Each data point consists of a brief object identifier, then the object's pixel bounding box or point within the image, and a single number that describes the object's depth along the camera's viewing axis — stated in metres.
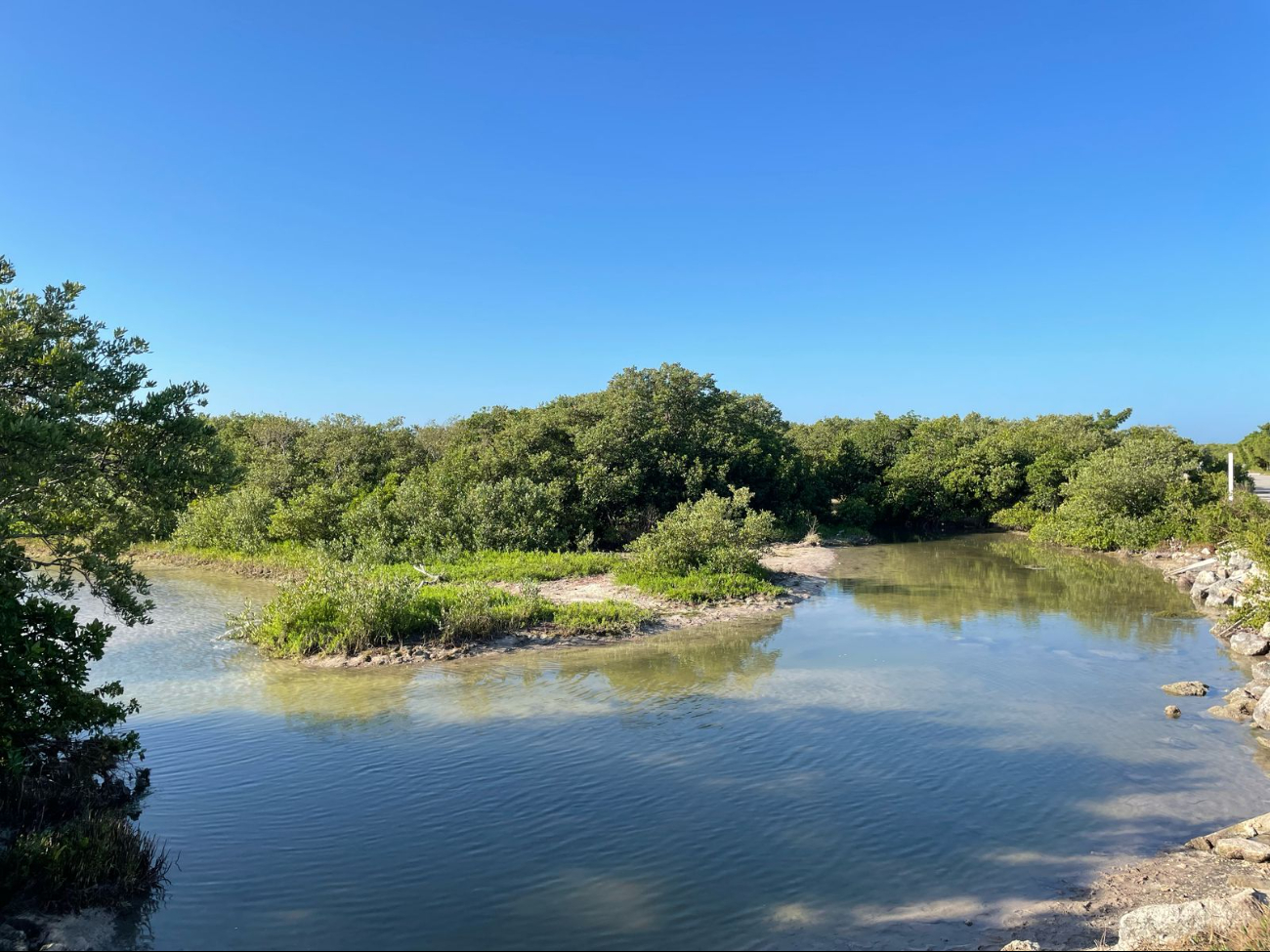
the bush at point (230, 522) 33.41
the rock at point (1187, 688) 15.27
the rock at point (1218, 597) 23.52
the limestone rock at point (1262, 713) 13.20
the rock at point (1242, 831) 9.37
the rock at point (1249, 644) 17.91
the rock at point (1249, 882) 8.26
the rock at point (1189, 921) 6.89
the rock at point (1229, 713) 13.73
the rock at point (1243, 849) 8.85
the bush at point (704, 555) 24.66
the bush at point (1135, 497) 34.59
